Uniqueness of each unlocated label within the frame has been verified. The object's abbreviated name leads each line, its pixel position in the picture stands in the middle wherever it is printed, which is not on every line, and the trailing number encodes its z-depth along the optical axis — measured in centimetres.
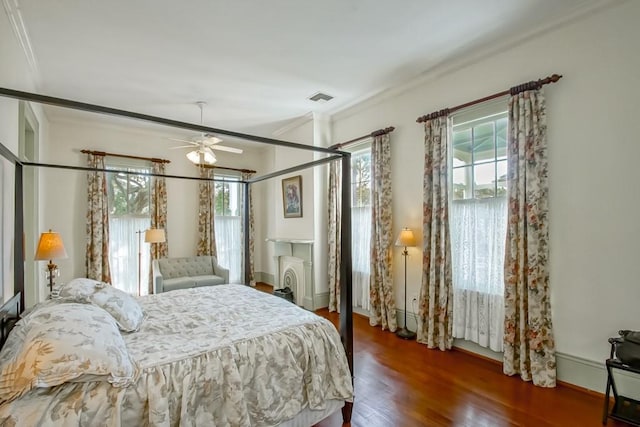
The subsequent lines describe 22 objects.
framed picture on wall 516
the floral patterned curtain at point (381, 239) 389
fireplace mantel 472
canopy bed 128
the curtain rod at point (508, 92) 258
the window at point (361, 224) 437
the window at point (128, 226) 500
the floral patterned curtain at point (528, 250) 257
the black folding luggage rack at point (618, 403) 202
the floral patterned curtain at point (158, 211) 523
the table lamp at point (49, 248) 330
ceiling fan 383
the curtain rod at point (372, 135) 393
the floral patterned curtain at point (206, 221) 582
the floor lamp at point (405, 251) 356
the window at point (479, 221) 296
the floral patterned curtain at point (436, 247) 326
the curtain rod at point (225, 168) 599
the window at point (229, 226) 613
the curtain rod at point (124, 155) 482
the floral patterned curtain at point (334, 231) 459
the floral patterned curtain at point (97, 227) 466
